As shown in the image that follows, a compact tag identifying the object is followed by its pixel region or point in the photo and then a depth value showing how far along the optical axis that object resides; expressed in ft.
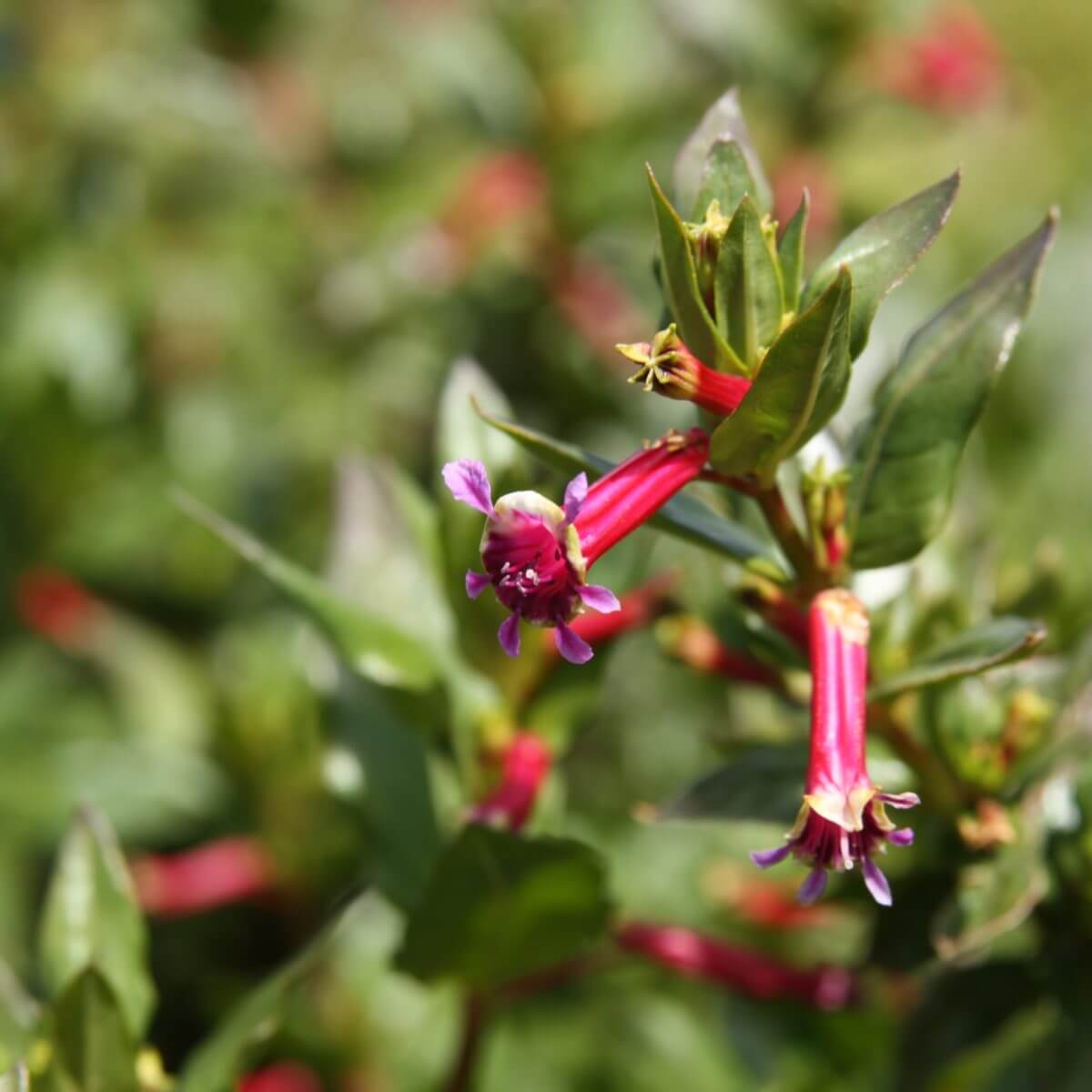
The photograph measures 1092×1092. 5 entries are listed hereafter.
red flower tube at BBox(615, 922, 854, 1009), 1.60
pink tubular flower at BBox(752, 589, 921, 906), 1.38
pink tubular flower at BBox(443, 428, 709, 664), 1.37
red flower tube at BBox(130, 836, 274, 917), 1.84
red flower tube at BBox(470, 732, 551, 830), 1.53
